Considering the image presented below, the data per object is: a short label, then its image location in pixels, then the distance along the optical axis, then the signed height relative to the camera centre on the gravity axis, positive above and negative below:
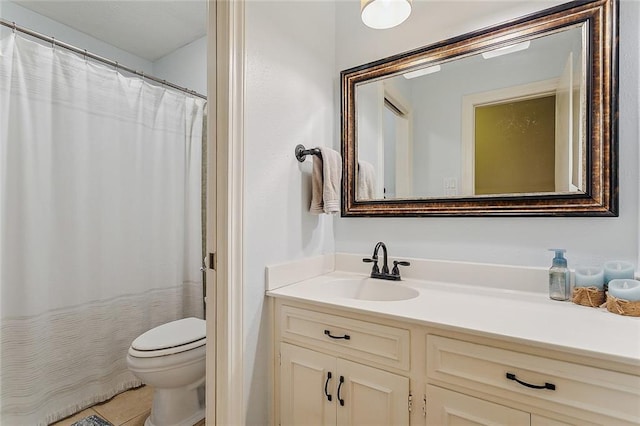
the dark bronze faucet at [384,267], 1.46 -0.28
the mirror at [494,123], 1.12 +0.39
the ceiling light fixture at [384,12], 1.31 +0.86
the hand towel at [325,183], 1.44 +0.13
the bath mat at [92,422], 1.62 -1.12
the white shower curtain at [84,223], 1.57 -0.07
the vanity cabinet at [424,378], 0.75 -0.49
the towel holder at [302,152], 1.45 +0.28
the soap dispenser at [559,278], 1.11 -0.24
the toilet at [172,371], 1.48 -0.78
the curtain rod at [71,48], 1.52 +0.91
